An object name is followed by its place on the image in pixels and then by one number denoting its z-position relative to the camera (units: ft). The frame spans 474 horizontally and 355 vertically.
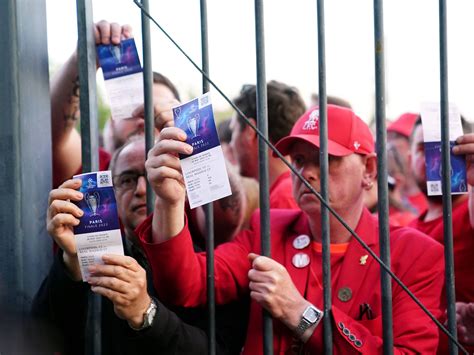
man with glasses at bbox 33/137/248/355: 7.37
